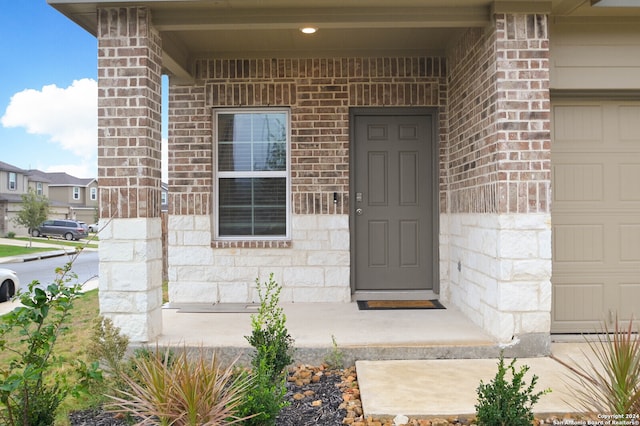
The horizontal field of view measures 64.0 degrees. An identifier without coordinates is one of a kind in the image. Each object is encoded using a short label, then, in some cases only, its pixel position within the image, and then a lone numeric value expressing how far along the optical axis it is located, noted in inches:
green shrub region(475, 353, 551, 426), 105.0
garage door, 196.9
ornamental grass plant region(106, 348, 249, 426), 106.7
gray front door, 257.8
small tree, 1257.4
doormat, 237.3
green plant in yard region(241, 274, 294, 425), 112.1
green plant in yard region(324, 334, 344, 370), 174.6
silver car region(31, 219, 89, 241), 1405.0
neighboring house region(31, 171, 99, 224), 2032.5
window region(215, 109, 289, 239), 260.4
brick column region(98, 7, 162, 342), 177.2
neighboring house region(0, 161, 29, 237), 1550.2
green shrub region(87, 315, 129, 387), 144.5
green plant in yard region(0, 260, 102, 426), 109.3
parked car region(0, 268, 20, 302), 398.4
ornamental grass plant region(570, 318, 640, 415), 106.9
